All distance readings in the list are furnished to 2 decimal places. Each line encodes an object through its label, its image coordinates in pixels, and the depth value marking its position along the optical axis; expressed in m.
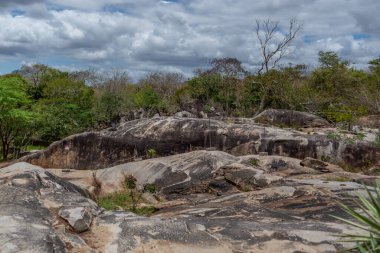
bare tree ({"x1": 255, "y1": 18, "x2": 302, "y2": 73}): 32.94
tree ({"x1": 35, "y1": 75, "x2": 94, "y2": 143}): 29.61
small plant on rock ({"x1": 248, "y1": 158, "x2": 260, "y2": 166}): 13.98
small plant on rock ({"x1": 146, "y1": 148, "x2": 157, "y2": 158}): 17.55
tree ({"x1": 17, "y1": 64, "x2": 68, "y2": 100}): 43.66
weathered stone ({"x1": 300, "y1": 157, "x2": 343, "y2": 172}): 14.07
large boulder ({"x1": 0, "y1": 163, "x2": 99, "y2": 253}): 5.32
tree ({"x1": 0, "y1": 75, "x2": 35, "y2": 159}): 22.58
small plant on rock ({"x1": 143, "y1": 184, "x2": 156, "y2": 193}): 13.72
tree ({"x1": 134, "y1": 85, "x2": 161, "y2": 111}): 39.09
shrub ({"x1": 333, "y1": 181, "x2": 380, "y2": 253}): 4.97
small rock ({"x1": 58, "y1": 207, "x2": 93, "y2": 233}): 6.12
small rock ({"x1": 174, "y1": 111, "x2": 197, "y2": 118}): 35.73
